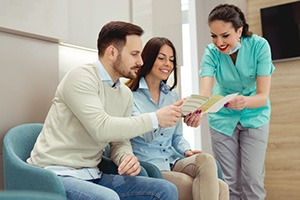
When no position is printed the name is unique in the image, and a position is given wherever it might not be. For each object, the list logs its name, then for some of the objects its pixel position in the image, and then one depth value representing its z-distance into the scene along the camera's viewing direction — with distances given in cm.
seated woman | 190
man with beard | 154
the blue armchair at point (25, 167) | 142
